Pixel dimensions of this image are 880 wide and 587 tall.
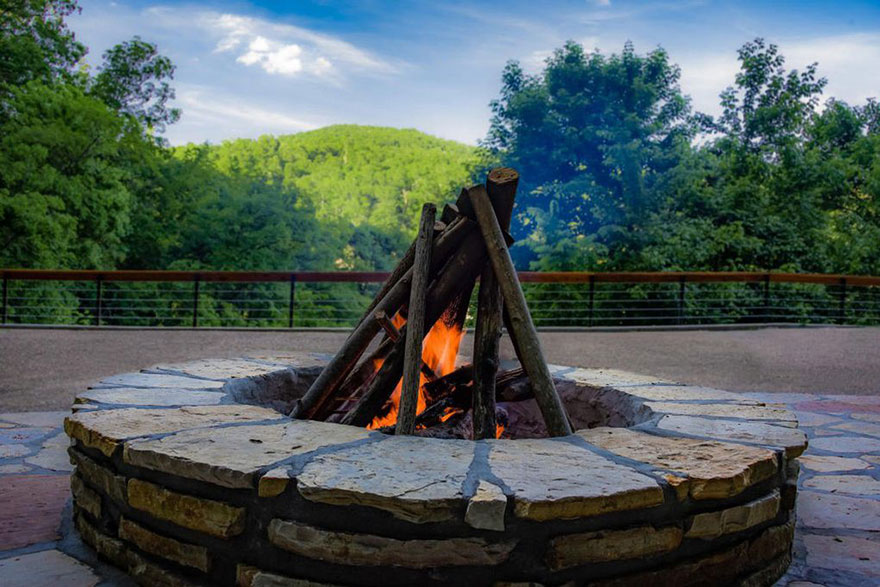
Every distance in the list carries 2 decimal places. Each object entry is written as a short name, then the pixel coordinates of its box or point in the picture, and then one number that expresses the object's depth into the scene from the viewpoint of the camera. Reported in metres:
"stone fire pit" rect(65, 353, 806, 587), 1.59
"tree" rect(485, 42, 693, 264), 16.12
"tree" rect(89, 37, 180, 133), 21.94
